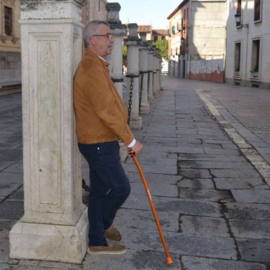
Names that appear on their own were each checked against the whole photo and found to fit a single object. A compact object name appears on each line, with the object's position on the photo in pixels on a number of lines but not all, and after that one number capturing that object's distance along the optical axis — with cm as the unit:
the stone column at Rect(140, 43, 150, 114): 1233
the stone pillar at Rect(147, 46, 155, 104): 1462
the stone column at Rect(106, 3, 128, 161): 693
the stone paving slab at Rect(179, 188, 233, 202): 488
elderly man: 304
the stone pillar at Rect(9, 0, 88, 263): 308
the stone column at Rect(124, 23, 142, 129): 977
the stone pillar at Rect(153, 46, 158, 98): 1751
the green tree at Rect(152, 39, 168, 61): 7541
